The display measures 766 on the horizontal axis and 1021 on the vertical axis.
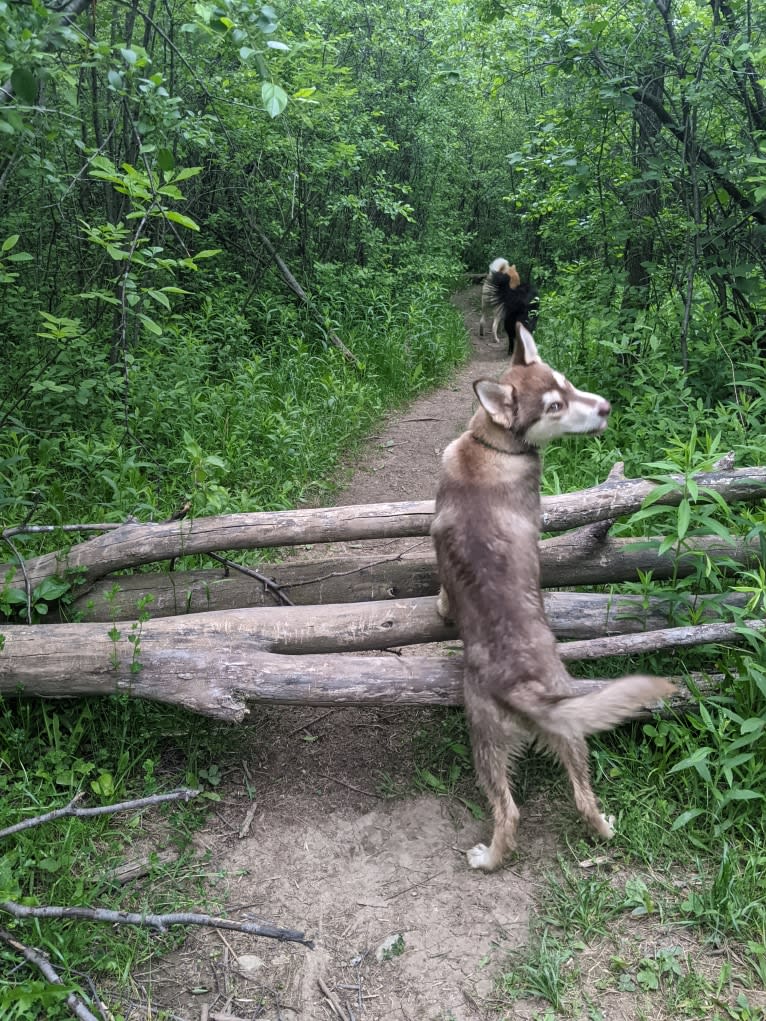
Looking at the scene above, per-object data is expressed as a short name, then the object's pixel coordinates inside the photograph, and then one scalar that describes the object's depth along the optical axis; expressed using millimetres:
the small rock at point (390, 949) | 2637
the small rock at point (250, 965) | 2574
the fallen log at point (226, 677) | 3152
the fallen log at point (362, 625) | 3391
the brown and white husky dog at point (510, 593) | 2711
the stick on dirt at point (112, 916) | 2363
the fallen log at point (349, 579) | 3697
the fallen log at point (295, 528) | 3596
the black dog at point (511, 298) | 8586
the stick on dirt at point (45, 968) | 2201
